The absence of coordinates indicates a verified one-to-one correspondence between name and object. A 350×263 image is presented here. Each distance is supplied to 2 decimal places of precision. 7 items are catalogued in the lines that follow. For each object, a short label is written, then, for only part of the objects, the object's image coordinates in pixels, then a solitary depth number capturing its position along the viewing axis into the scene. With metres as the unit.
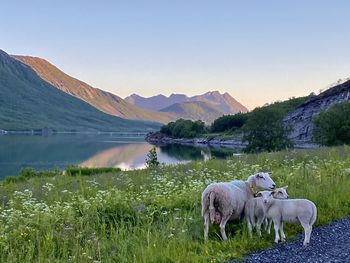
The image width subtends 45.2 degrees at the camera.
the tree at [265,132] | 90.38
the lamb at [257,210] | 11.23
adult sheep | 10.77
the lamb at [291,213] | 10.63
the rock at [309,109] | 128.75
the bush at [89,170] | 40.93
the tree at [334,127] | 73.75
